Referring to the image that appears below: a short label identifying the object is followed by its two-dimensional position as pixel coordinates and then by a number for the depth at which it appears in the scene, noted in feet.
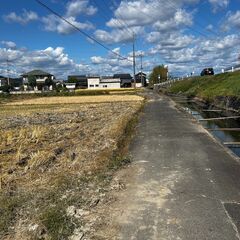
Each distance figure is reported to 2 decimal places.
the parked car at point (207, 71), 156.89
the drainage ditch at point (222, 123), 35.79
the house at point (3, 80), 352.73
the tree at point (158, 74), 305.29
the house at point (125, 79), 311.26
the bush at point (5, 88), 241.11
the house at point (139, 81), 310.64
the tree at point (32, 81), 290.43
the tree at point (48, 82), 287.36
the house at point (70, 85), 297.28
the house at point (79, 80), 327.50
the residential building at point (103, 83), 292.82
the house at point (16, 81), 375.18
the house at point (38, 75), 311.78
